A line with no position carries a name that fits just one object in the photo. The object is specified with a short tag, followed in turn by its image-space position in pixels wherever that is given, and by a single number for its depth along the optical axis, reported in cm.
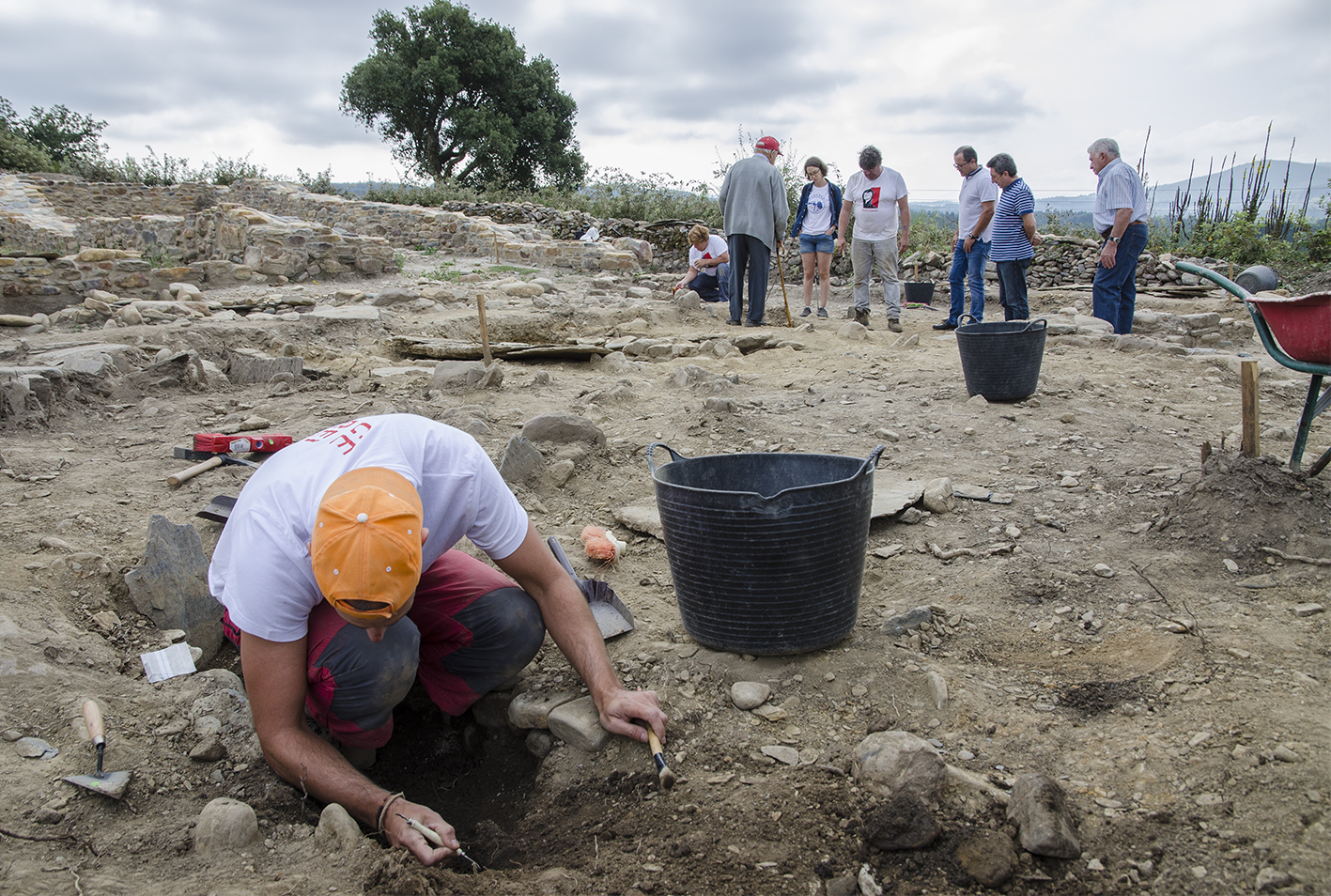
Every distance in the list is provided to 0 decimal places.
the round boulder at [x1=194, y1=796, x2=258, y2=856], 173
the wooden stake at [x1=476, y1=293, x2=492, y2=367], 535
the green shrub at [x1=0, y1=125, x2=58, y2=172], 1612
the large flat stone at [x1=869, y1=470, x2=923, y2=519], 316
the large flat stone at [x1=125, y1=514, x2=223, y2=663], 255
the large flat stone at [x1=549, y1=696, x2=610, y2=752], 209
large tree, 2492
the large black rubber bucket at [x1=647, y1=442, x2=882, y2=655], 212
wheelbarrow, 266
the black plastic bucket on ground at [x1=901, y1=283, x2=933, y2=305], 1044
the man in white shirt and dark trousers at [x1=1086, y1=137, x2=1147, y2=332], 564
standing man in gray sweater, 719
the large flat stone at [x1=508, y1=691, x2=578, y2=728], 224
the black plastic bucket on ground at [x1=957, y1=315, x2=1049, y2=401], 441
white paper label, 229
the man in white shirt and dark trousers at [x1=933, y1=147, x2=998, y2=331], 680
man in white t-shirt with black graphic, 722
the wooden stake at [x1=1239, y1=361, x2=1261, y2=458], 280
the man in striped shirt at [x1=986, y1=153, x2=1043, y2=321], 631
